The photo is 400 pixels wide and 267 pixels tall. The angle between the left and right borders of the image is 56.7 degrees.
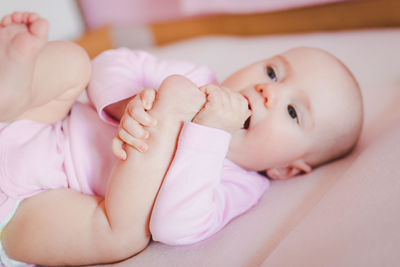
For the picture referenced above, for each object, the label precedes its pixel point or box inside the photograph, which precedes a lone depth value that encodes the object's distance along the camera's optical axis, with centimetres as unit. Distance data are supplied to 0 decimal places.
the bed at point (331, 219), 53
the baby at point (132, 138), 67
